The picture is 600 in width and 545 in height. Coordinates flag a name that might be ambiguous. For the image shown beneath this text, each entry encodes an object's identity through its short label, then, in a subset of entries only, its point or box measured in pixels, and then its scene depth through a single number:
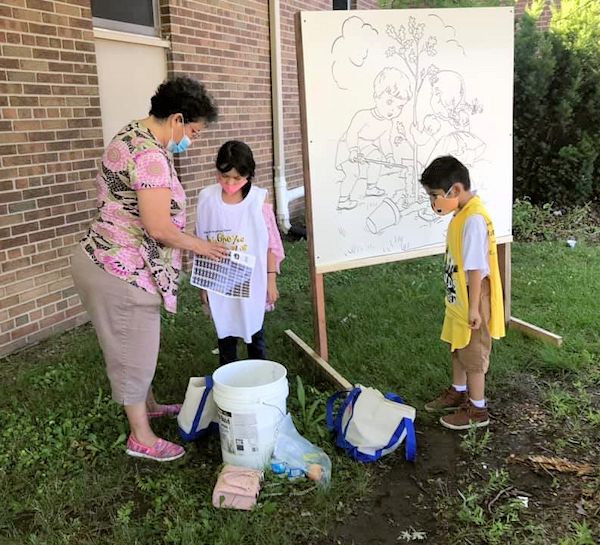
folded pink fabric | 2.68
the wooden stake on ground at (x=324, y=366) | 3.70
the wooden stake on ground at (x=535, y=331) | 4.34
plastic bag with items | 2.84
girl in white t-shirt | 3.23
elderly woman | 2.65
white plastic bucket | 2.74
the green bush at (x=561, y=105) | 8.02
